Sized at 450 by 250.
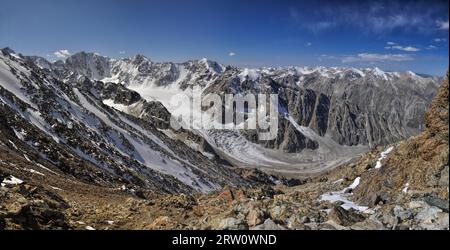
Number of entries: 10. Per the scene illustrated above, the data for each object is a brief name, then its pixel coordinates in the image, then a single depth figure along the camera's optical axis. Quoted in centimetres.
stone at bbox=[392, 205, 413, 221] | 1391
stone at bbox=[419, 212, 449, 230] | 1133
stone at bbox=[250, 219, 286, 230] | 1323
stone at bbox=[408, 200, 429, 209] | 1429
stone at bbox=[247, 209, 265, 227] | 1405
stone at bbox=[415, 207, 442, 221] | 1292
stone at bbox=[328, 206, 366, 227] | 1530
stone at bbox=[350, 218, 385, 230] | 1338
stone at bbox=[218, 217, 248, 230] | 1328
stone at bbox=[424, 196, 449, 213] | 1238
